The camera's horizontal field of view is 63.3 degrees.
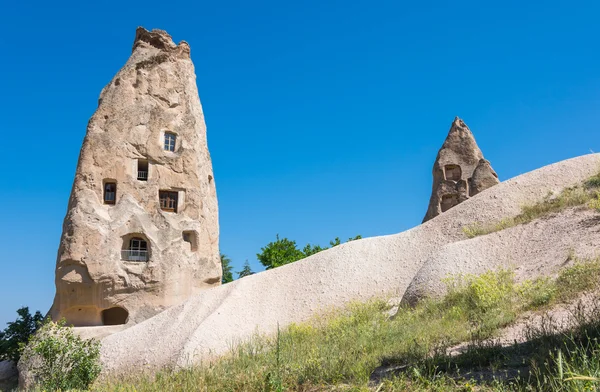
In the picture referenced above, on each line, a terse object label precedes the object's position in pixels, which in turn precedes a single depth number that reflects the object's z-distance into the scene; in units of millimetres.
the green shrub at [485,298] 7873
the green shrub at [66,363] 9570
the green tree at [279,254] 28328
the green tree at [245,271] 34344
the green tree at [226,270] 33144
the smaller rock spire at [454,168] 30406
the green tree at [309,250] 29466
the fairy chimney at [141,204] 20312
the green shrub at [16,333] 21600
